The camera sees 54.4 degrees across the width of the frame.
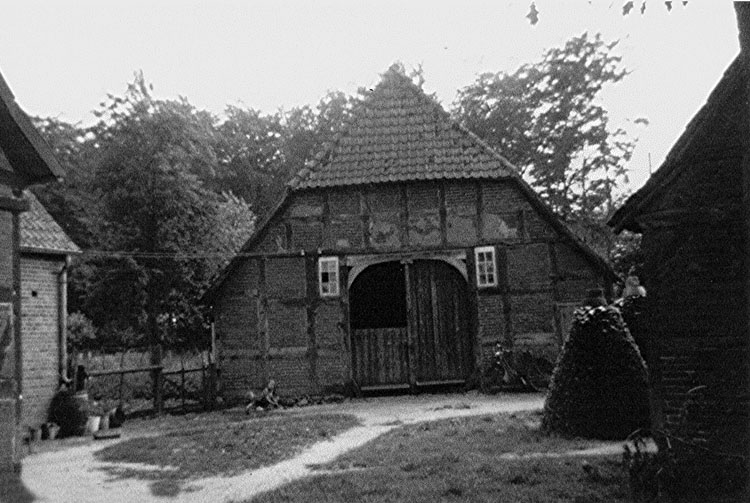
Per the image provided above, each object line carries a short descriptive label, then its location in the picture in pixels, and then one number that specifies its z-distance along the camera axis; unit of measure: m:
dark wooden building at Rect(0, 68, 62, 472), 9.98
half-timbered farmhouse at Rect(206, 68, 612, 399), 19.00
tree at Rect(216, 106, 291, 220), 45.88
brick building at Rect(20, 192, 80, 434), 15.17
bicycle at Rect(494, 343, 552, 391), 18.44
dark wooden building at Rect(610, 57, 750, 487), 7.27
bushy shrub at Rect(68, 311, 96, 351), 30.05
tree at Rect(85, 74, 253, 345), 21.08
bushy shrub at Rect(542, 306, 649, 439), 10.11
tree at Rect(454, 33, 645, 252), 31.08
